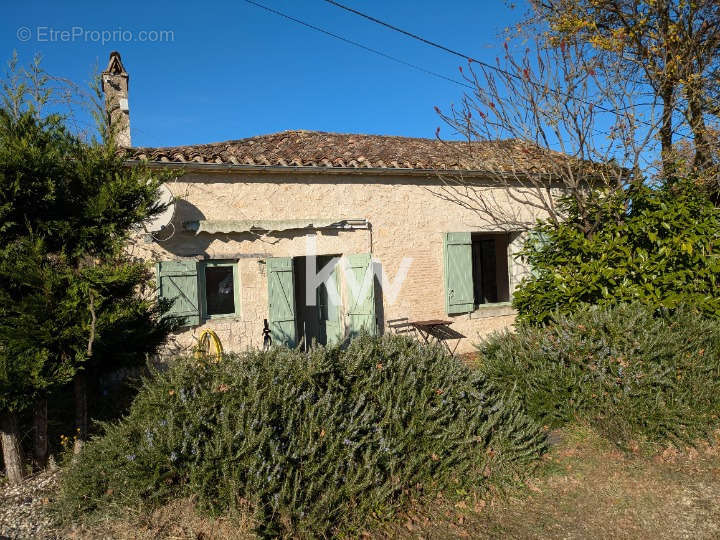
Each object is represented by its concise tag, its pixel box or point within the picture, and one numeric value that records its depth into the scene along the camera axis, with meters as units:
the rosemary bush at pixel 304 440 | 3.19
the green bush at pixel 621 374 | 4.50
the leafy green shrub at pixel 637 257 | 5.85
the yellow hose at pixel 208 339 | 6.91
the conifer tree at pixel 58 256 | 3.89
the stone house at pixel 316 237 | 7.58
